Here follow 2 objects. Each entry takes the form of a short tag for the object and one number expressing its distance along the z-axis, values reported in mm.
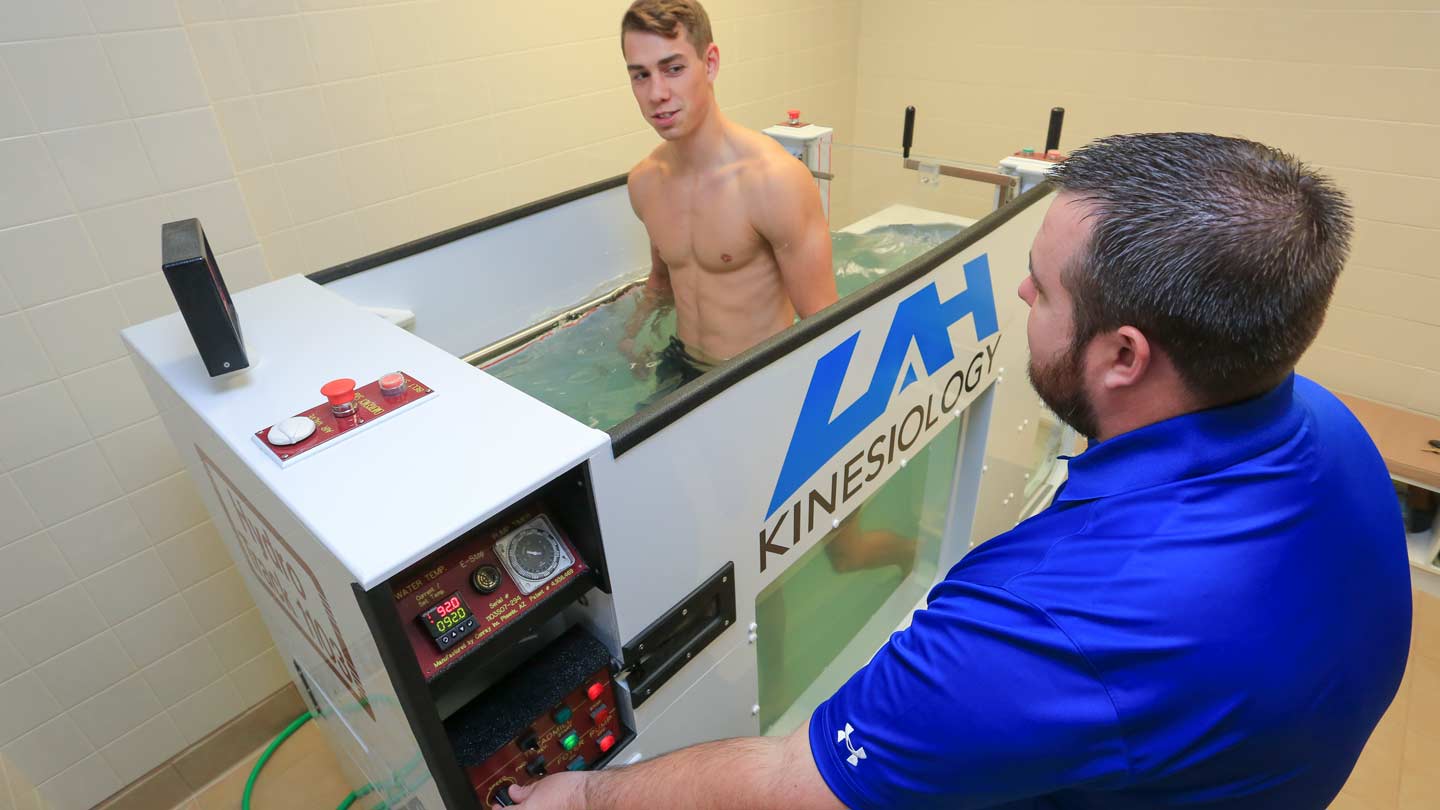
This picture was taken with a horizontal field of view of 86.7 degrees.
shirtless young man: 1627
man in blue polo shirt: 670
